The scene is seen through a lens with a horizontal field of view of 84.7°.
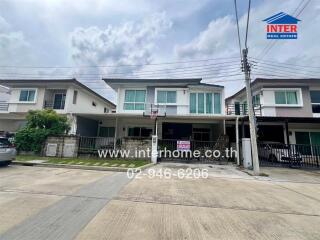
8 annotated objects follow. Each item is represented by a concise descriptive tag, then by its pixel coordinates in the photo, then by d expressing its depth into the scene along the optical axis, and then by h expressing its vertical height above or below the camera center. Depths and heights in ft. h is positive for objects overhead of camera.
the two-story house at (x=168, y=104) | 51.34 +12.15
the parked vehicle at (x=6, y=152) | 26.45 -1.67
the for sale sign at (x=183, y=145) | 40.11 +0.21
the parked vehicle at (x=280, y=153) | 38.75 -0.97
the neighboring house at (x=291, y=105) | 49.83 +12.59
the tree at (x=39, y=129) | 40.09 +3.16
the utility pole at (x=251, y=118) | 29.63 +5.20
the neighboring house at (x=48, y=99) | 52.90 +13.37
